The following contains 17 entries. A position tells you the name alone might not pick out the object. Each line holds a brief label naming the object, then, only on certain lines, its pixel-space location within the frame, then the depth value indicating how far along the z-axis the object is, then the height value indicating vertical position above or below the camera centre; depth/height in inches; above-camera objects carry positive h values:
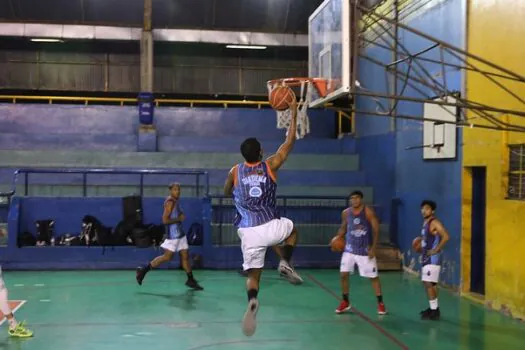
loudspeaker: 534.6 -34.4
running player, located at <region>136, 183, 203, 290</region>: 418.0 -48.1
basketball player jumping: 209.9 -11.6
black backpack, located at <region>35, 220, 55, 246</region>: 529.0 -55.6
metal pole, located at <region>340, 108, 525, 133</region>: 278.5 +23.9
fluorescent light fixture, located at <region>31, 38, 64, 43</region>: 802.0 +179.4
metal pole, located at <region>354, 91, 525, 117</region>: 255.4 +31.7
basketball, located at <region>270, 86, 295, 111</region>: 225.8 +28.9
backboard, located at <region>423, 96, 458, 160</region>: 433.7 +29.9
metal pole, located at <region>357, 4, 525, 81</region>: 263.3 +61.2
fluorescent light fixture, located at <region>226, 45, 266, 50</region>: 829.7 +178.9
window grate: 352.8 +2.2
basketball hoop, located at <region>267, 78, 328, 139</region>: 296.2 +44.4
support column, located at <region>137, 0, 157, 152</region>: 704.4 +94.0
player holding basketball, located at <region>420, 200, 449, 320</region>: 342.3 -45.7
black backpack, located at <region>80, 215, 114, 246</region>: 524.1 -56.4
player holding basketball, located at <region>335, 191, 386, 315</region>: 353.4 -44.7
